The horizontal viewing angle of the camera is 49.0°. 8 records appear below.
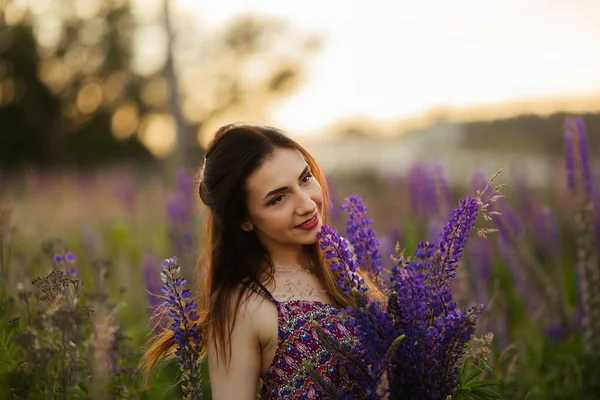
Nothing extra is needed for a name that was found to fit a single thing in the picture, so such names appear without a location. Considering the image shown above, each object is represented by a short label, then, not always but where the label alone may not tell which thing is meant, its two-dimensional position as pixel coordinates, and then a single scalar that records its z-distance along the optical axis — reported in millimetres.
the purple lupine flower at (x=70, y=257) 2131
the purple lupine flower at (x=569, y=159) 3352
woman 2168
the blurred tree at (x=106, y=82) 21438
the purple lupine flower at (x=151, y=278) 3771
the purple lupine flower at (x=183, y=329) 1945
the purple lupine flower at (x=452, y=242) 1778
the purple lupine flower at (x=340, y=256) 1816
